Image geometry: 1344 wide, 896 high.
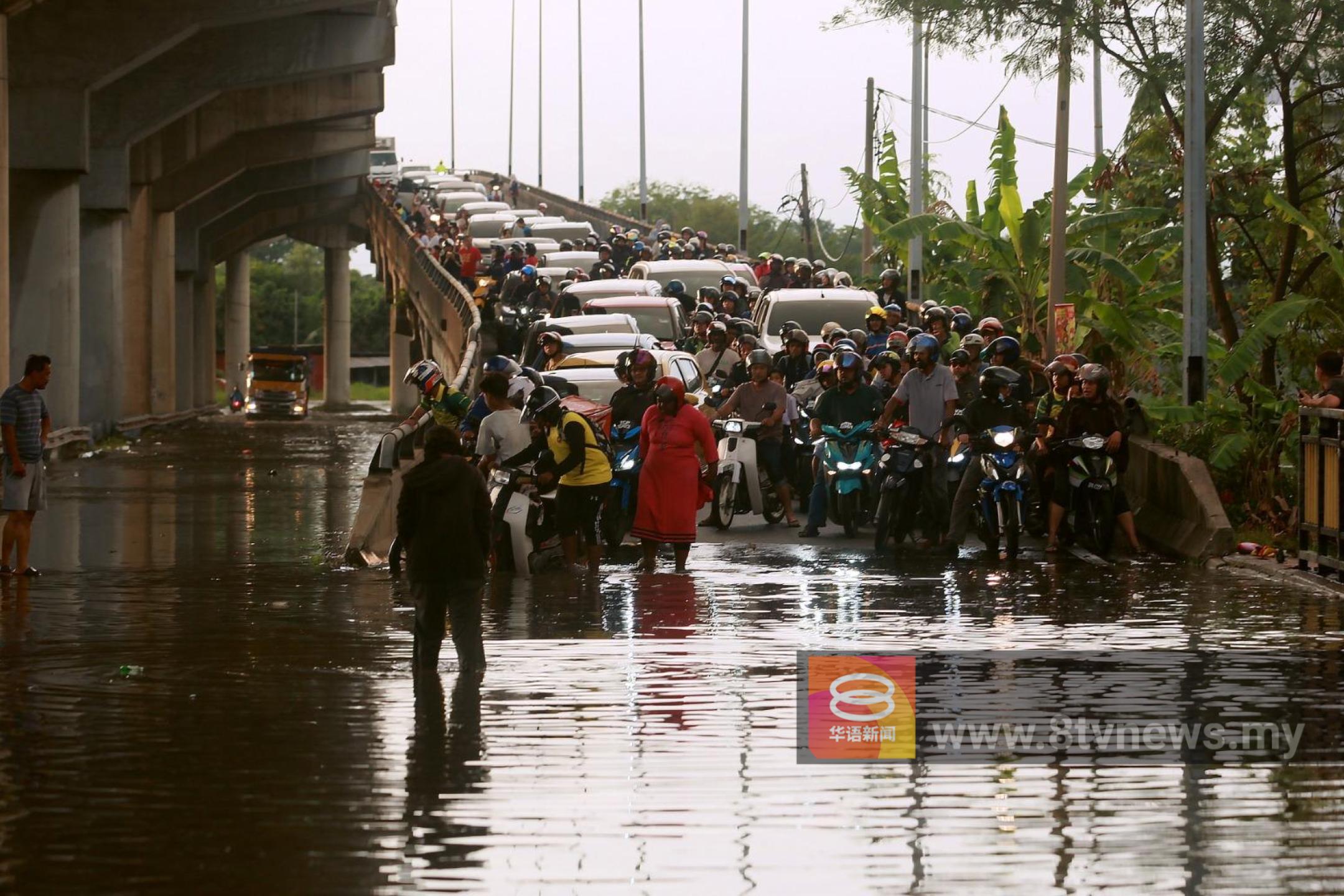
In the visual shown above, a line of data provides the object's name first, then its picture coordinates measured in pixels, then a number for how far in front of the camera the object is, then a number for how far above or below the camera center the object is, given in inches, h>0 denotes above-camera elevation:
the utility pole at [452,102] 6363.2 +973.8
